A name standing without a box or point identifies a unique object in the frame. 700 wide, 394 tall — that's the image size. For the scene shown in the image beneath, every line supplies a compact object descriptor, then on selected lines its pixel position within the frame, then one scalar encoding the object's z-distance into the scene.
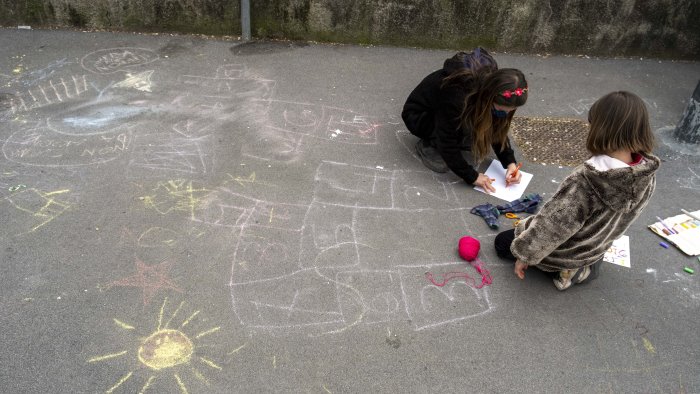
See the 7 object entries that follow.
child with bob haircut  2.51
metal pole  5.88
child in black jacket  3.35
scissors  3.70
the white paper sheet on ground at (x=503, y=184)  3.89
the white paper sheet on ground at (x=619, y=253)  3.39
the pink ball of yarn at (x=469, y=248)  3.25
